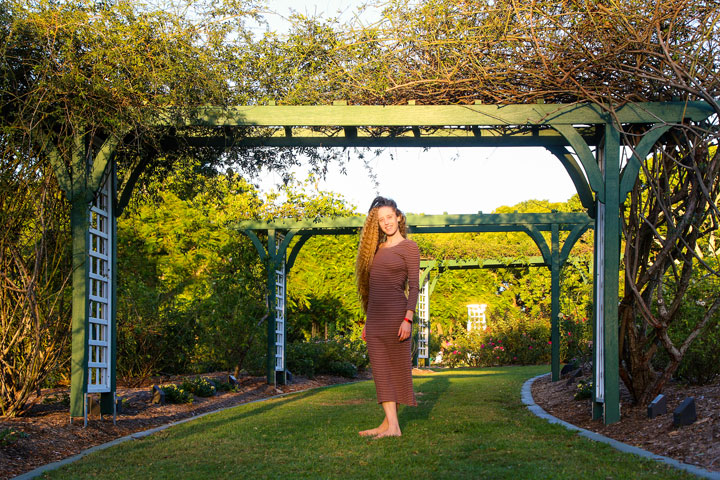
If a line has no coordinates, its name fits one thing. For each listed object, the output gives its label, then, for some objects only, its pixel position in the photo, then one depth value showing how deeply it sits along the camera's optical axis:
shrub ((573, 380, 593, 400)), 7.56
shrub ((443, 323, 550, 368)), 18.91
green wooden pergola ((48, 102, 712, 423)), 5.97
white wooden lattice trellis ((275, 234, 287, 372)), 12.33
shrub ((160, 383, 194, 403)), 8.35
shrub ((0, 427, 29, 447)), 4.76
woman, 5.48
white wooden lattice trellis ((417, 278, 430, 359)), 19.41
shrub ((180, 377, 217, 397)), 8.91
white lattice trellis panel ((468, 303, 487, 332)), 21.52
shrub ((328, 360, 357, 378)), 14.56
